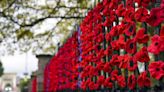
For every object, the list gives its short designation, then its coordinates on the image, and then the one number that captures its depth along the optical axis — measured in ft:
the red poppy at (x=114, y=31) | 10.21
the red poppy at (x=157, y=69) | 6.35
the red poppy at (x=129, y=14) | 8.73
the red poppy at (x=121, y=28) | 9.22
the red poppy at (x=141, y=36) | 7.95
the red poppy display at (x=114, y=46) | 7.22
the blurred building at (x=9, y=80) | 245.30
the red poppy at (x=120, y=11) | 9.30
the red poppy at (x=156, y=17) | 6.82
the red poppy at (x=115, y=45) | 9.53
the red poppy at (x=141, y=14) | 7.59
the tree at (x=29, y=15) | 36.99
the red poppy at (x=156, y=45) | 6.32
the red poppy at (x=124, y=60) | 8.83
